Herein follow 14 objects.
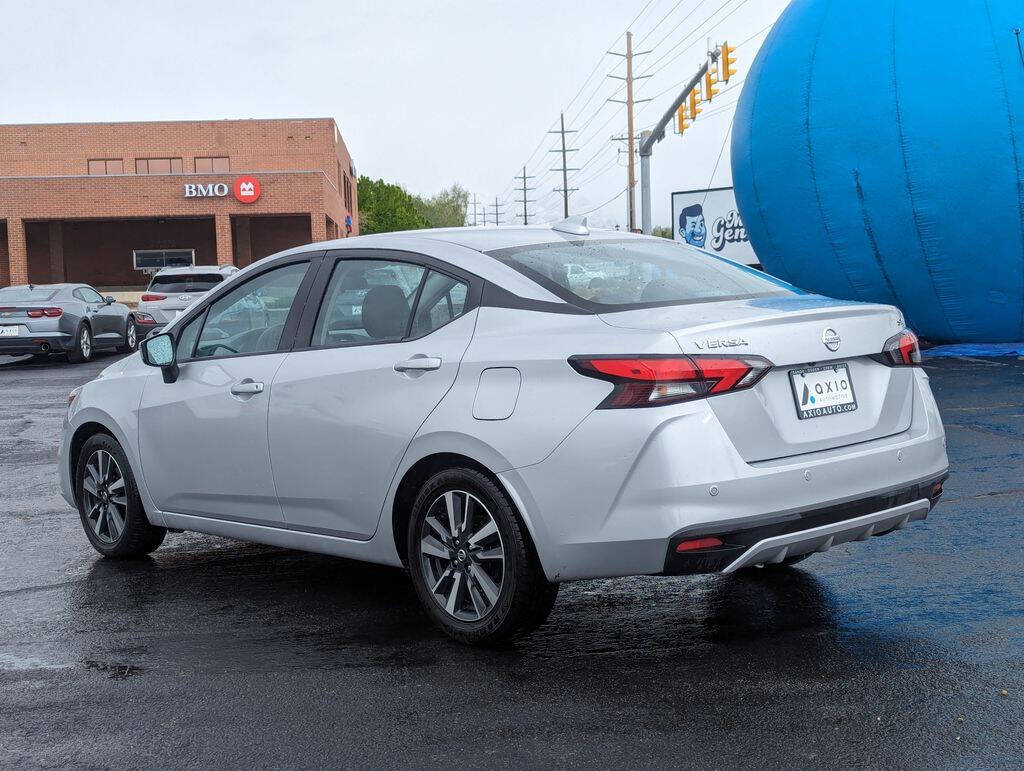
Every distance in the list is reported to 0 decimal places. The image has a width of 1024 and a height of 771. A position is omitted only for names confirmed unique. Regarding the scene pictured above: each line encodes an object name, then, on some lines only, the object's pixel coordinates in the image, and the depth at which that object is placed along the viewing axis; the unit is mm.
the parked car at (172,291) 24047
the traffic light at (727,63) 27641
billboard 35156
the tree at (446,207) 155875
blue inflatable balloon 14797
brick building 53125
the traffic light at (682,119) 30589
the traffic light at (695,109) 30000
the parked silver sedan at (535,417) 4156
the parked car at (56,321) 21281
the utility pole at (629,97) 53844
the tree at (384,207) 117638
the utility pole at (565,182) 83588
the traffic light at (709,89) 28234
